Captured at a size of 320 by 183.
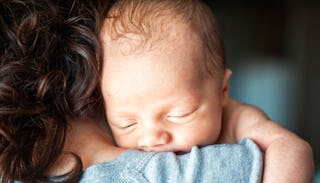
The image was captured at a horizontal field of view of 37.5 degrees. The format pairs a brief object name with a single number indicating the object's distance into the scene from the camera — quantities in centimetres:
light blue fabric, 73
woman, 75
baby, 85
